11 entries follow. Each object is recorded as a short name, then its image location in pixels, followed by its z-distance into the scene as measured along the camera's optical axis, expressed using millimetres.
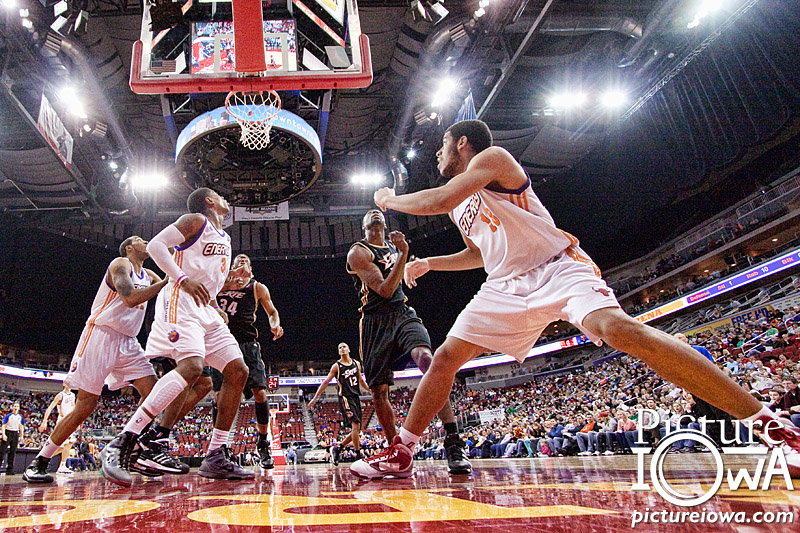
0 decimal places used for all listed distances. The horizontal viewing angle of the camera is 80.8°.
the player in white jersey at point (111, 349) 3472
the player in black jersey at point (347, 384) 7281
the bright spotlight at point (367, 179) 15038
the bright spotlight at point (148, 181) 13785
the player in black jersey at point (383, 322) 3459
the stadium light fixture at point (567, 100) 11528
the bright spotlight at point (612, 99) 11359
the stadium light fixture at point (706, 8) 9320
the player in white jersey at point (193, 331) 2838
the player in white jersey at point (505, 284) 1738
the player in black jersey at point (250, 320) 4742
